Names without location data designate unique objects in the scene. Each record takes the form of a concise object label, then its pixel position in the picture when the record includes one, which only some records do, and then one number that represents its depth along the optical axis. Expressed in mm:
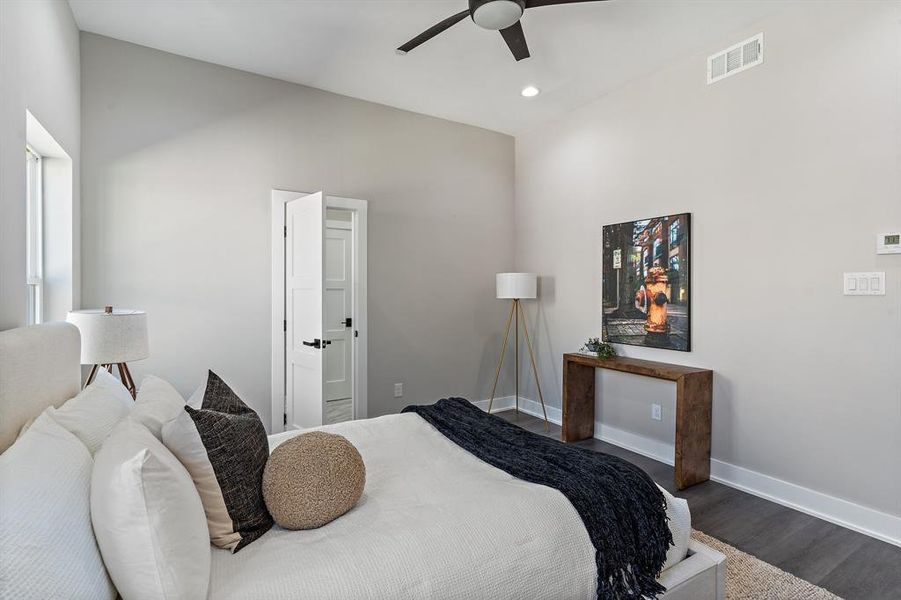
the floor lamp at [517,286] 4441
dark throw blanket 1485
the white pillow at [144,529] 1002
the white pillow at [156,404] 1431
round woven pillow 1441
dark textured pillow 1331
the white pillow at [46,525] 827
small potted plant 3756
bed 1212
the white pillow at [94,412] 1382
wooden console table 3059
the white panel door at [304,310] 3289
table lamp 2324
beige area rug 2004
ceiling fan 2346
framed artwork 3441
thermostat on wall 2420
